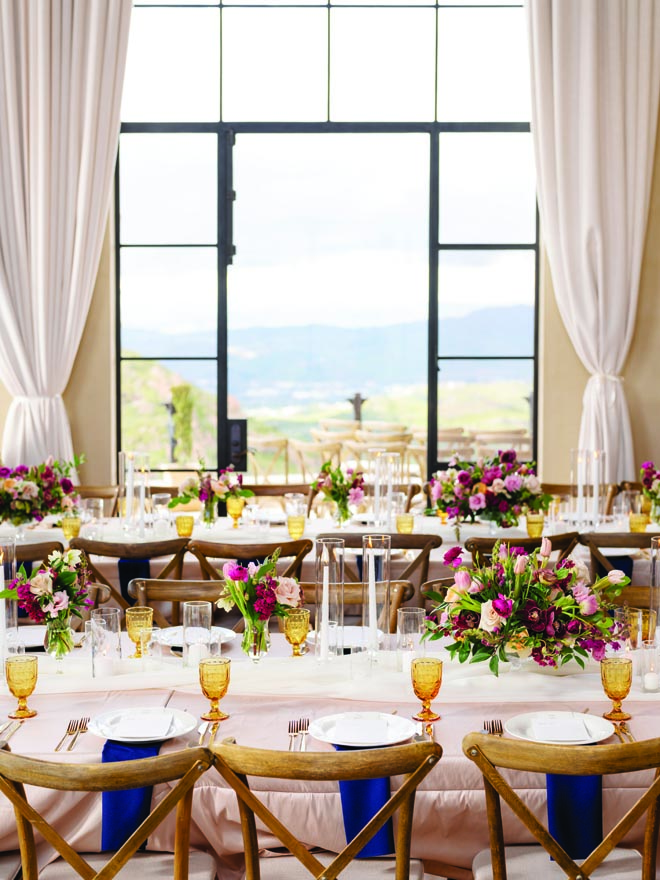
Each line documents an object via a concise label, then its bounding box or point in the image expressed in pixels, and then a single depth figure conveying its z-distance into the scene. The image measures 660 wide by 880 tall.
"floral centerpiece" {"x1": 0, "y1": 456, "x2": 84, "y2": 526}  4.85
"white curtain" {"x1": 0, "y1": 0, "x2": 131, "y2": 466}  6.57
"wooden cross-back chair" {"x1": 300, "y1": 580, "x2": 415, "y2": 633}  3.47
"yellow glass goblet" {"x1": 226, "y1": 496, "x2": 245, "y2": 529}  5.25
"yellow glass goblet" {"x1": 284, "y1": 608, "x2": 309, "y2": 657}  3.01
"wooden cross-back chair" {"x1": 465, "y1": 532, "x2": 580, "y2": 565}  4.14
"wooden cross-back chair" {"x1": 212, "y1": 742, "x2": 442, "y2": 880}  1.87
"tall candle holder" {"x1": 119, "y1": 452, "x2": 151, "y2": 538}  4.76
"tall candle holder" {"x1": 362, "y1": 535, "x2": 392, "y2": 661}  2.77
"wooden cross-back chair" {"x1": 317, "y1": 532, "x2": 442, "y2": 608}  4.20
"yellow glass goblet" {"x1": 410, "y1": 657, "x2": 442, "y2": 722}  2.43
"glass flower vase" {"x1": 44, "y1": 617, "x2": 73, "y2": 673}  2.96
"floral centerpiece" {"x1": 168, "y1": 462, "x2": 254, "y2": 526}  5.12
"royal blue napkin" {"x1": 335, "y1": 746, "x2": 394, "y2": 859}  2.15
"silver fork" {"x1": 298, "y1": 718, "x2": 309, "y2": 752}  2.30
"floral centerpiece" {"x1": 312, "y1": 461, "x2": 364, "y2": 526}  5.17
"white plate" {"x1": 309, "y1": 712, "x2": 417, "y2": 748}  2.29
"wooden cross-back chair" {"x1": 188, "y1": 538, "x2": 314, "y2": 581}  4.10
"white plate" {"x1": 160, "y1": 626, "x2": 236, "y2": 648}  3.16
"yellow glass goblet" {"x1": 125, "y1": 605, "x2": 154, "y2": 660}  2.95
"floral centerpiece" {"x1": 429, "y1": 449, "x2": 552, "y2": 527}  4.79
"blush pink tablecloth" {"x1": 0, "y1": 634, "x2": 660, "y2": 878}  2.20
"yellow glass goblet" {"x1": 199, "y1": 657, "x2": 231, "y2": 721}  2.41
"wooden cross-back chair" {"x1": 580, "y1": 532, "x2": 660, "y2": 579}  4.24
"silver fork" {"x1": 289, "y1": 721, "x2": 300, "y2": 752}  2.34
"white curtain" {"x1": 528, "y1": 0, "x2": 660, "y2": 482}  6.59
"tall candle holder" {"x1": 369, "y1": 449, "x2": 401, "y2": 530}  5.02
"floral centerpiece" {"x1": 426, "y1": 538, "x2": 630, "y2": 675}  2.69
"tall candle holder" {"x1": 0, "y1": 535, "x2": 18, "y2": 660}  2.83
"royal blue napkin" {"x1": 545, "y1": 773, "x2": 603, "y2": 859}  2.15
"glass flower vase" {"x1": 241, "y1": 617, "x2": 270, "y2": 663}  2.95
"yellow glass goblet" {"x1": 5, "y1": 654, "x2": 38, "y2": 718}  2.49
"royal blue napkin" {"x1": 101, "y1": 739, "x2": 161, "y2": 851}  2.17
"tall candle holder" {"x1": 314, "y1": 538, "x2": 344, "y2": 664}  2.79
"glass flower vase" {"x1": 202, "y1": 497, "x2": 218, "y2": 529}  5.21
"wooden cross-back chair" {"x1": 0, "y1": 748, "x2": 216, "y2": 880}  1.84
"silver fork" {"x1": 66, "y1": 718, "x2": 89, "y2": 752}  2.31
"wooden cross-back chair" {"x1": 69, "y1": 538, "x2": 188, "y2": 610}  4.11
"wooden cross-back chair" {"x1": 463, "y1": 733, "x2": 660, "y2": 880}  1.87
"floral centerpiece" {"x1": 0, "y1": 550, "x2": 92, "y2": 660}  2.95
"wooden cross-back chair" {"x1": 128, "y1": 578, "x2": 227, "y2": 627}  3.41
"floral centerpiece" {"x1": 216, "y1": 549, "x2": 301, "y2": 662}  2.92
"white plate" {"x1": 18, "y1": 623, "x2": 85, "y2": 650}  3.14
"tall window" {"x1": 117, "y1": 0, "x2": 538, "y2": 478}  7.09
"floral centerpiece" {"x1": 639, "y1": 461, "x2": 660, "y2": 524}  5.31
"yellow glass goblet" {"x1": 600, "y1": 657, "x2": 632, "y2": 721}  2.45
